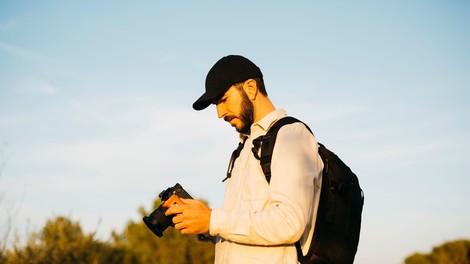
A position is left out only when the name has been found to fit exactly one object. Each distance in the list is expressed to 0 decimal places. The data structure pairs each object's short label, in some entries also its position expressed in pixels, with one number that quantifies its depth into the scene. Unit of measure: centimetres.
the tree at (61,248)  1109
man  238
